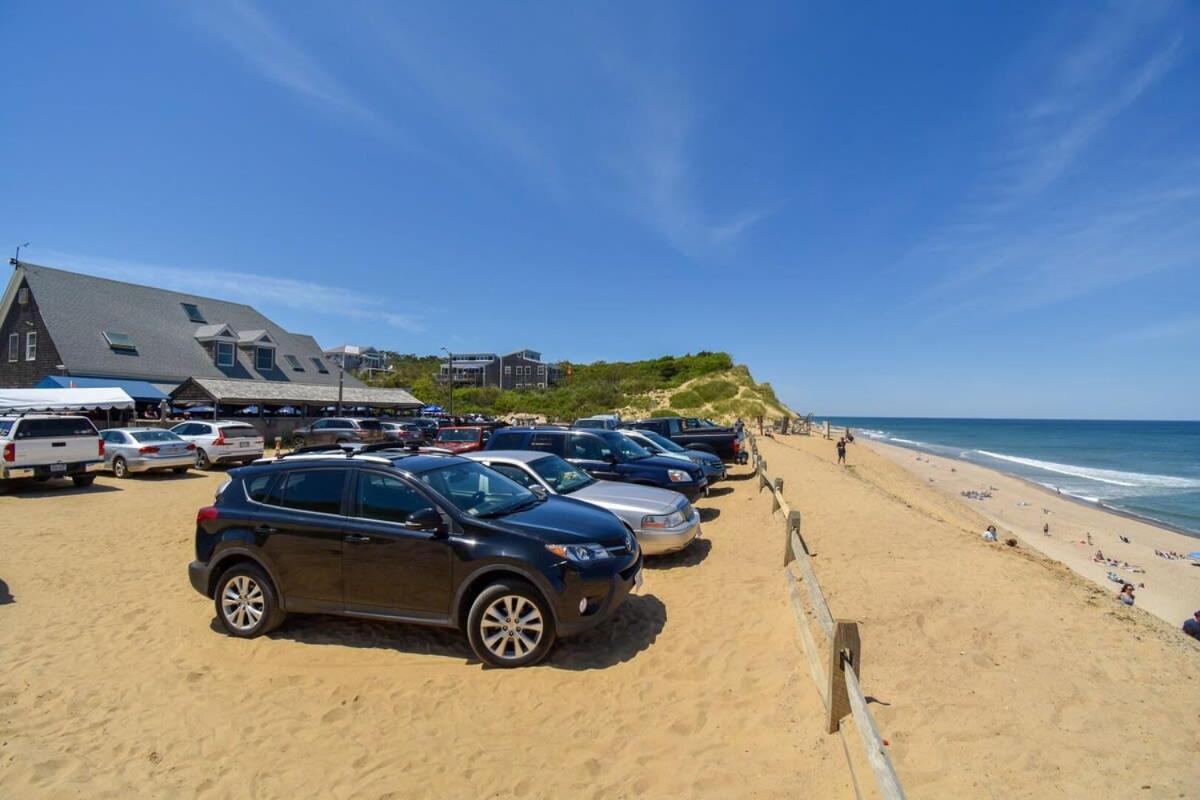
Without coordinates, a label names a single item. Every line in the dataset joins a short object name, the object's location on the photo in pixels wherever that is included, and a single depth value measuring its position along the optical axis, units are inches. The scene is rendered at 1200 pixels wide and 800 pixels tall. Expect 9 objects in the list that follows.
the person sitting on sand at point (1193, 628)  327.0
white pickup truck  512.4
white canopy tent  815.1
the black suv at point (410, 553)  194.9
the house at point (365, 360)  3273.6
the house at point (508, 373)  3048.7
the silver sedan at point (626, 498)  299.0
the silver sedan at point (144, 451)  645.3
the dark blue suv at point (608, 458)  403.9
